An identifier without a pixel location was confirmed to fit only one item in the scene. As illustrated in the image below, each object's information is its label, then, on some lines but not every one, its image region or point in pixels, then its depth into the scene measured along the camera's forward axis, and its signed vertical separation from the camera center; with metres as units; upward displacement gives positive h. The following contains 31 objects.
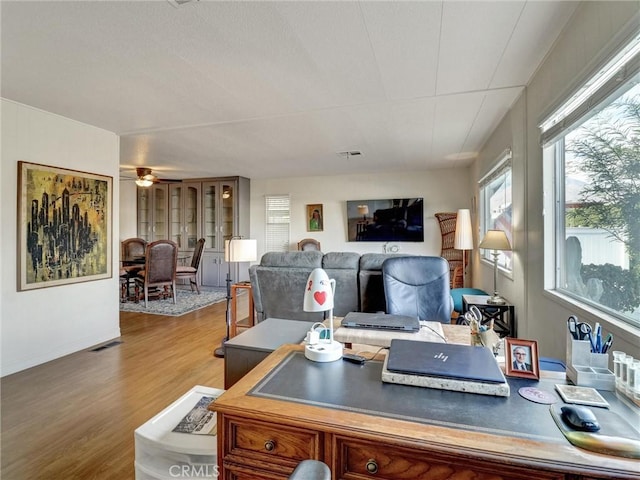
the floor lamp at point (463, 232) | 4.28 +0.12
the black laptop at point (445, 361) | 0.88 -0.37
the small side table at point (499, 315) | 2.75 -0.67
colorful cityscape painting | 2.78 +0.15
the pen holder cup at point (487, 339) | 1.13 -0.37
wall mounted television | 5.99 +0.41
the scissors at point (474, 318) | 1.22 -0.32
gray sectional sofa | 2.91 -0.39
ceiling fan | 5.47 +1.15
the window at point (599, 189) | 1.28 +0.26
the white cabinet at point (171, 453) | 1.21 -0.84
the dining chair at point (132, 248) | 6.22 -0.14
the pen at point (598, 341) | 0.94 -0.31
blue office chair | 2.43 -0.38
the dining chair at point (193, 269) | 5.73 -0.53
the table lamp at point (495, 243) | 2.74 -0.02
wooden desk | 0.64 -0.44
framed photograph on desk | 0.95 -0.37
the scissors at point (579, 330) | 0.96 -0.28
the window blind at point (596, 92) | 1.22 +0.70
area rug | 4.77 -1.06
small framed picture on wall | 6.67 +0.51
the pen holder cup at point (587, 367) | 0.90 -0.38
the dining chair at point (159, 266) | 5.02 -0.41
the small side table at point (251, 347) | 1.43 -0.50
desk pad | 0.73 -0.43
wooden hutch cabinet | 6.68 +0.56
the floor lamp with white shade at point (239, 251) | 3.30 -0.11
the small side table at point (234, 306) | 3.37 -0.73
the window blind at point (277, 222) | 6.91 +0.43
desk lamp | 1.09 -0.23
